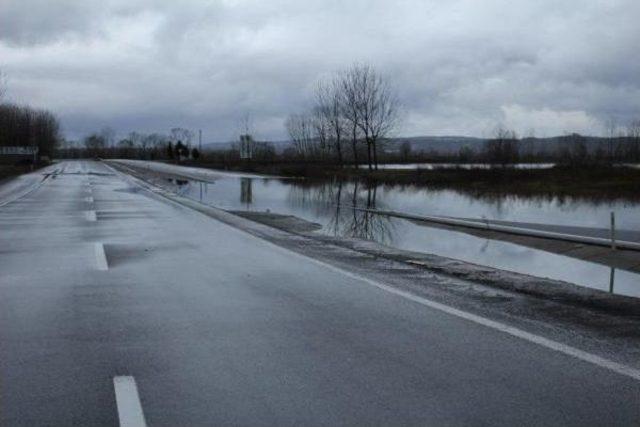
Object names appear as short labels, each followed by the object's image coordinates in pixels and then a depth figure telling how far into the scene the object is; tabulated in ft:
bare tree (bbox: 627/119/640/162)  280.20
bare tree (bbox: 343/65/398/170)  213.05
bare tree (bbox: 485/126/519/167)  215.65
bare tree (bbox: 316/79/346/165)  244.89
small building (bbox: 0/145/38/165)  330.44
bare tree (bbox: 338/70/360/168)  216.95
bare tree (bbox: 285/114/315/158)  401.90
